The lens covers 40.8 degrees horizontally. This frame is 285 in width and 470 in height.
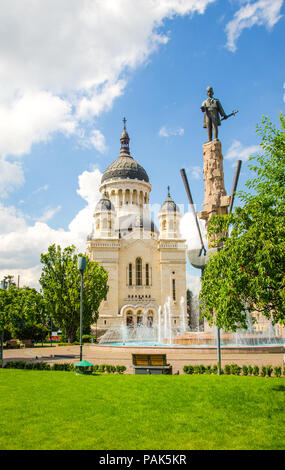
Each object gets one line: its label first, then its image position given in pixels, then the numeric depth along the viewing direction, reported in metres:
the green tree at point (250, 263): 8.48
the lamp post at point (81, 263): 14.97
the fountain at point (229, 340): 20.75
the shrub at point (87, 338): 38.69
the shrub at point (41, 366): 14.29
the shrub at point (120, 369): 13.26
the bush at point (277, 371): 11.90
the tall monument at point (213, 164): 20.62
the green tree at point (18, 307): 15.71
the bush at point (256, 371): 12.02
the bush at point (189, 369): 12.69
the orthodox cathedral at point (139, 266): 50.44
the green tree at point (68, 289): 32.00
